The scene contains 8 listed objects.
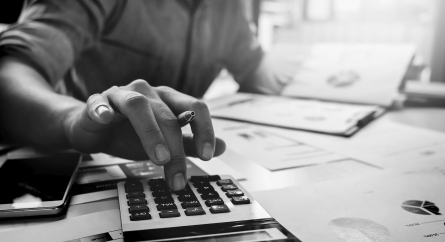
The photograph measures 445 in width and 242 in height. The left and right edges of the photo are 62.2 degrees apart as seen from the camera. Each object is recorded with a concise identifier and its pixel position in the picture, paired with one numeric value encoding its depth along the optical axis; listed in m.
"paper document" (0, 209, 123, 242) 0.28
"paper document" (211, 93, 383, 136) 0.66
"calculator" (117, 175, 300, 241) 0.27
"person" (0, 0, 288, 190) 0.38
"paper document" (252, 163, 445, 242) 0.29
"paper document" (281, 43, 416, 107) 0.85
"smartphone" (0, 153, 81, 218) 0.31
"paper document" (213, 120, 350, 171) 0.48
